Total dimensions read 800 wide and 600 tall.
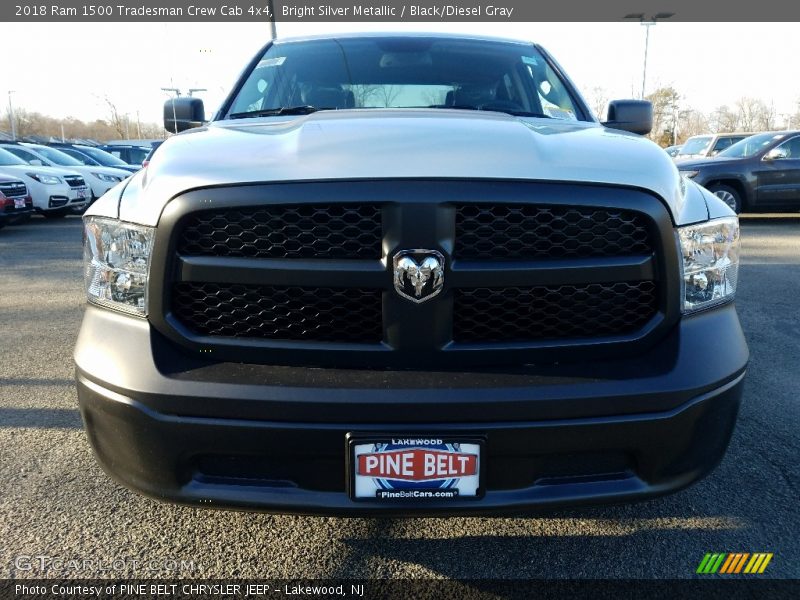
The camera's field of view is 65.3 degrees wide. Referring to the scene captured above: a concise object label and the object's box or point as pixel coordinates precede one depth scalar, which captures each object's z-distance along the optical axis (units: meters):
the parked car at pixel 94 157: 16.72
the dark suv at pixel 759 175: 11.50
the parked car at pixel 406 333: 1.58
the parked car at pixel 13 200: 10.28
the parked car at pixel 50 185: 11.55
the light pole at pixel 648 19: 29.22
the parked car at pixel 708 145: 14.79
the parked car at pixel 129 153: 21.64
